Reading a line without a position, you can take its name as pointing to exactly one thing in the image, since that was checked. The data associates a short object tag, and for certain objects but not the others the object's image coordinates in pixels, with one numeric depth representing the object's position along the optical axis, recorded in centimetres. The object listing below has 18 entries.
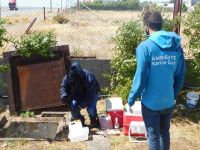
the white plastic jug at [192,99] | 717
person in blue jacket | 388
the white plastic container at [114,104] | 633
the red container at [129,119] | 590
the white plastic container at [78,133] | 578
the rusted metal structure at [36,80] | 698
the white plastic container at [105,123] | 627
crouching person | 616
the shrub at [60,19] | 2200
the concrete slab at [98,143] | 561
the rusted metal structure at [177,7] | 765
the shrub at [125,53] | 689
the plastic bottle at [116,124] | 627
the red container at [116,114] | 629
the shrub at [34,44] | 681
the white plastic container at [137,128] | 582
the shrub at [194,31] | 677
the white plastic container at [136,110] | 589
